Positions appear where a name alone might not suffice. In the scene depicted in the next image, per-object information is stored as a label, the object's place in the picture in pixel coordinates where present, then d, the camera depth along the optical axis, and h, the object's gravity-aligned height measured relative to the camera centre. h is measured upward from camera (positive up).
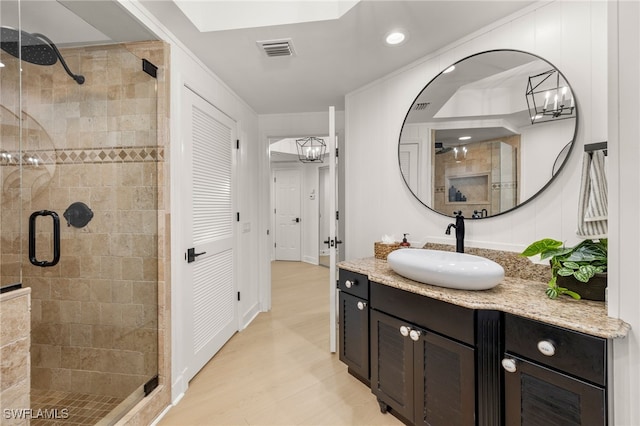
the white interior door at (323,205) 6.48 +0.16
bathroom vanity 0.97 -0.61
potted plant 1.16 -0.24
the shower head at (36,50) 1.34 +0.97
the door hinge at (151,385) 1.70 -1.08
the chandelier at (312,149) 5.25 +1.22
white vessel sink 1.30 -0.29
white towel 1.21 +0.05
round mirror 1.48 +0.48
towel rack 1.21 +0.29
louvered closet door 2.06 -0.15
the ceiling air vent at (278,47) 1.86 +1.14
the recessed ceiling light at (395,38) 1.78 +1.14
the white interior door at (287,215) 6.61 -0.08
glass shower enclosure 1.79 -0.05
